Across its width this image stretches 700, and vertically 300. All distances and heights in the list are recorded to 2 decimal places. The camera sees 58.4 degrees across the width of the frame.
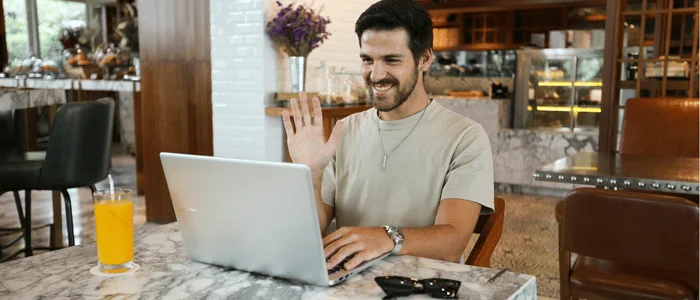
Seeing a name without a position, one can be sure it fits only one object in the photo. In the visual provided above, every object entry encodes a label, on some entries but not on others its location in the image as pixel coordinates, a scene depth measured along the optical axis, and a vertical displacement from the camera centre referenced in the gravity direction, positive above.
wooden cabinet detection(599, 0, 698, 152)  4.12 +0.01
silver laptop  0.98 -0.24
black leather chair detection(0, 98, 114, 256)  2.86 -0.40
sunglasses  0.96 -0.33
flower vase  3.73 +0.01
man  1.61 -0.22
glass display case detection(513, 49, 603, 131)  6.56 -0.16
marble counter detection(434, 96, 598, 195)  5.93 -0.69
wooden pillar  4.27 -0.10
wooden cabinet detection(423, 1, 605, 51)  8.82 +0.71
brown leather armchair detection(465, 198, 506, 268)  1.57 -0.42
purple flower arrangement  3.71 +0.25
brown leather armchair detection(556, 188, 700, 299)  1.92 -0.55
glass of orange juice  1.12 -0.29
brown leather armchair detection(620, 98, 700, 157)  3.70 -0.32
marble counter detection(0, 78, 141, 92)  5.43 -0.12
